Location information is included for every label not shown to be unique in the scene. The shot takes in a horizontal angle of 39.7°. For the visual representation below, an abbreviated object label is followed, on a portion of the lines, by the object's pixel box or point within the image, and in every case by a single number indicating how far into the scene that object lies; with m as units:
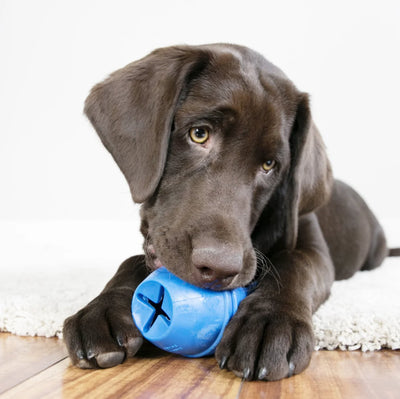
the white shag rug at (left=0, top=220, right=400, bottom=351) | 0.45
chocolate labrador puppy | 0.39
